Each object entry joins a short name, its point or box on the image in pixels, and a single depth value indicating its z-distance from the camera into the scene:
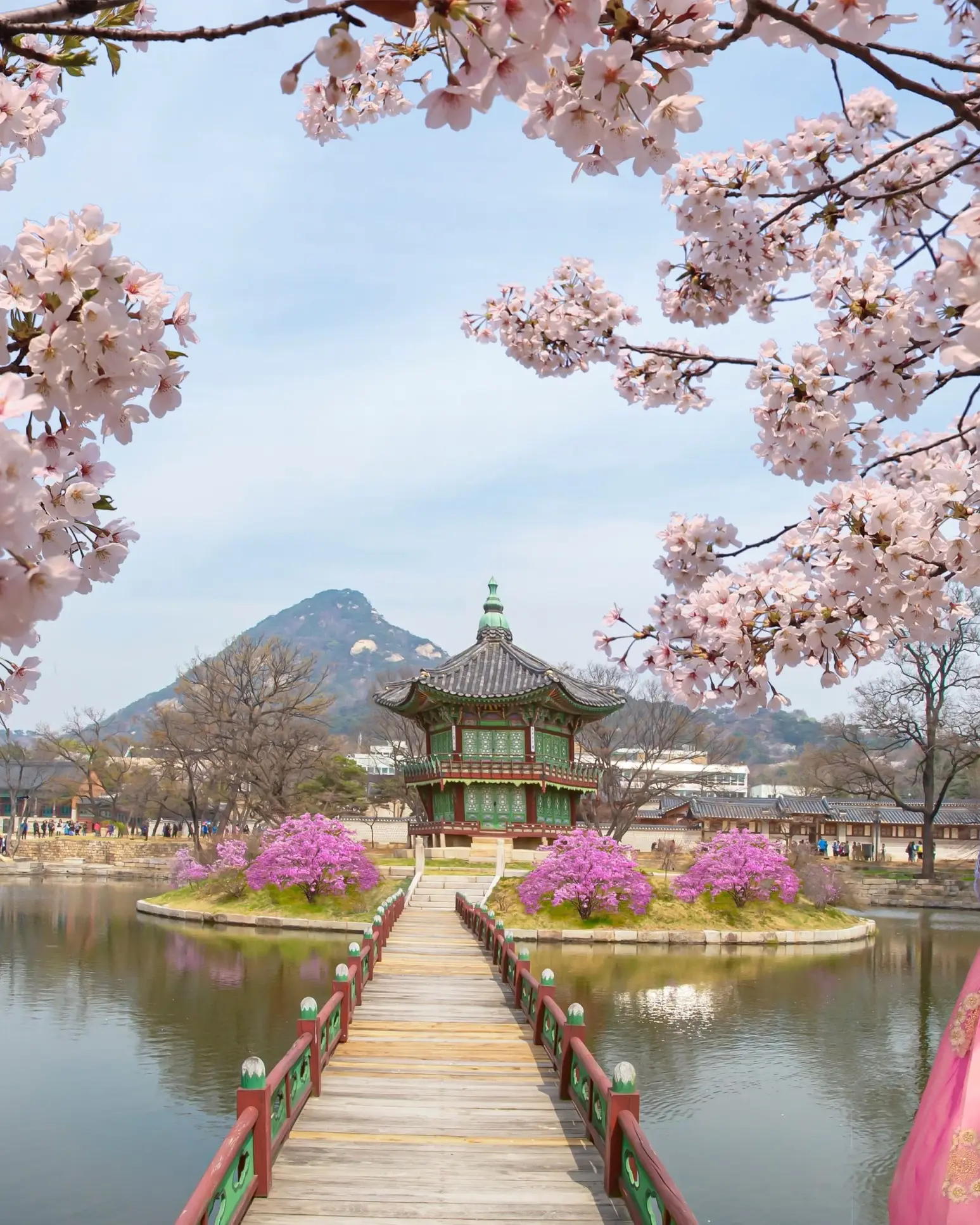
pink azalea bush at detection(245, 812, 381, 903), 24.10
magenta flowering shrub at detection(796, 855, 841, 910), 25.53
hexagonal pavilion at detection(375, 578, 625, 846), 31.17
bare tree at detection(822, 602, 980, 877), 37.31
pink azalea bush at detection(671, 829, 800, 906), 23.80
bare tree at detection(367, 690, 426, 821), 45.22
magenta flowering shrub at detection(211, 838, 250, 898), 26.11
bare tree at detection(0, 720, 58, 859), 58.16
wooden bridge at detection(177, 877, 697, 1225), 5.26
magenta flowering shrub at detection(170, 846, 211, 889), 28.64
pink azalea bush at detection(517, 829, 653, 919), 22.69
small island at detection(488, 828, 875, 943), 22.62
